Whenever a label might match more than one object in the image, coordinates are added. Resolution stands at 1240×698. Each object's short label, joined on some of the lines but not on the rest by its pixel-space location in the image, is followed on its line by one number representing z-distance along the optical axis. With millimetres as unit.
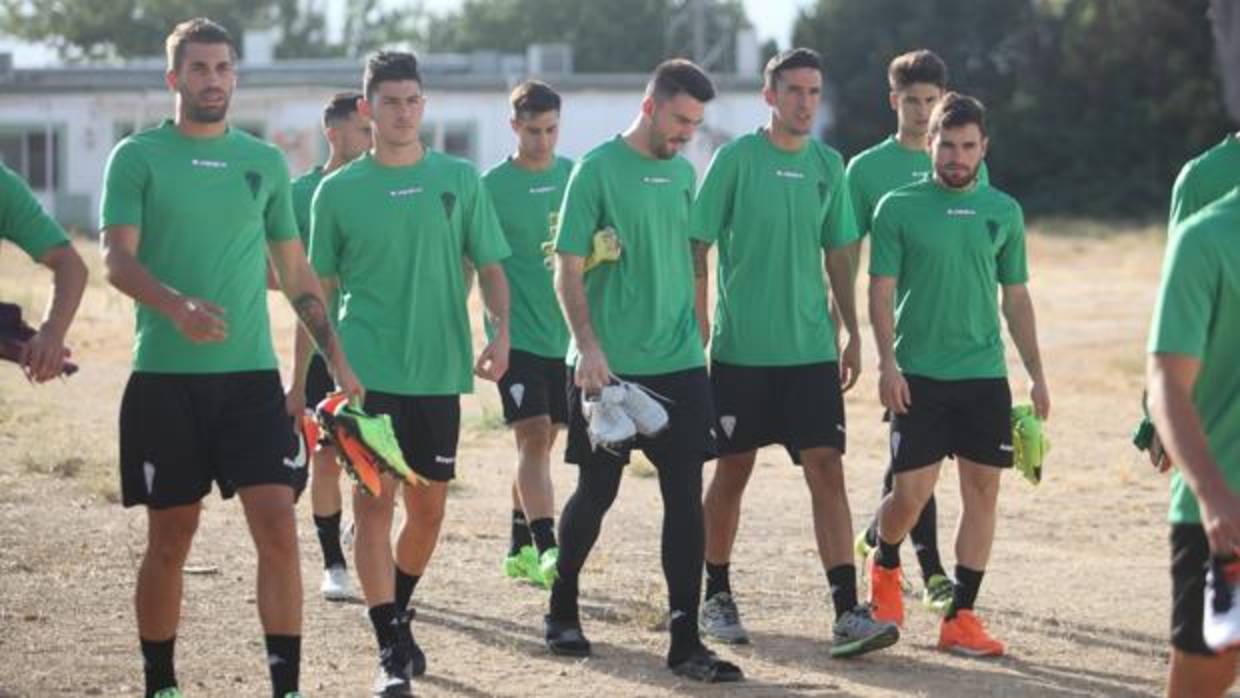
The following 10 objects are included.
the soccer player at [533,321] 24156
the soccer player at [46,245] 16984
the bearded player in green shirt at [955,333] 21281
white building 116687
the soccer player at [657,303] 19797
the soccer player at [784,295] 21406
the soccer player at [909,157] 23109
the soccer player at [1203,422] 12937
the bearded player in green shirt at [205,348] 17172
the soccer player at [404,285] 19359
